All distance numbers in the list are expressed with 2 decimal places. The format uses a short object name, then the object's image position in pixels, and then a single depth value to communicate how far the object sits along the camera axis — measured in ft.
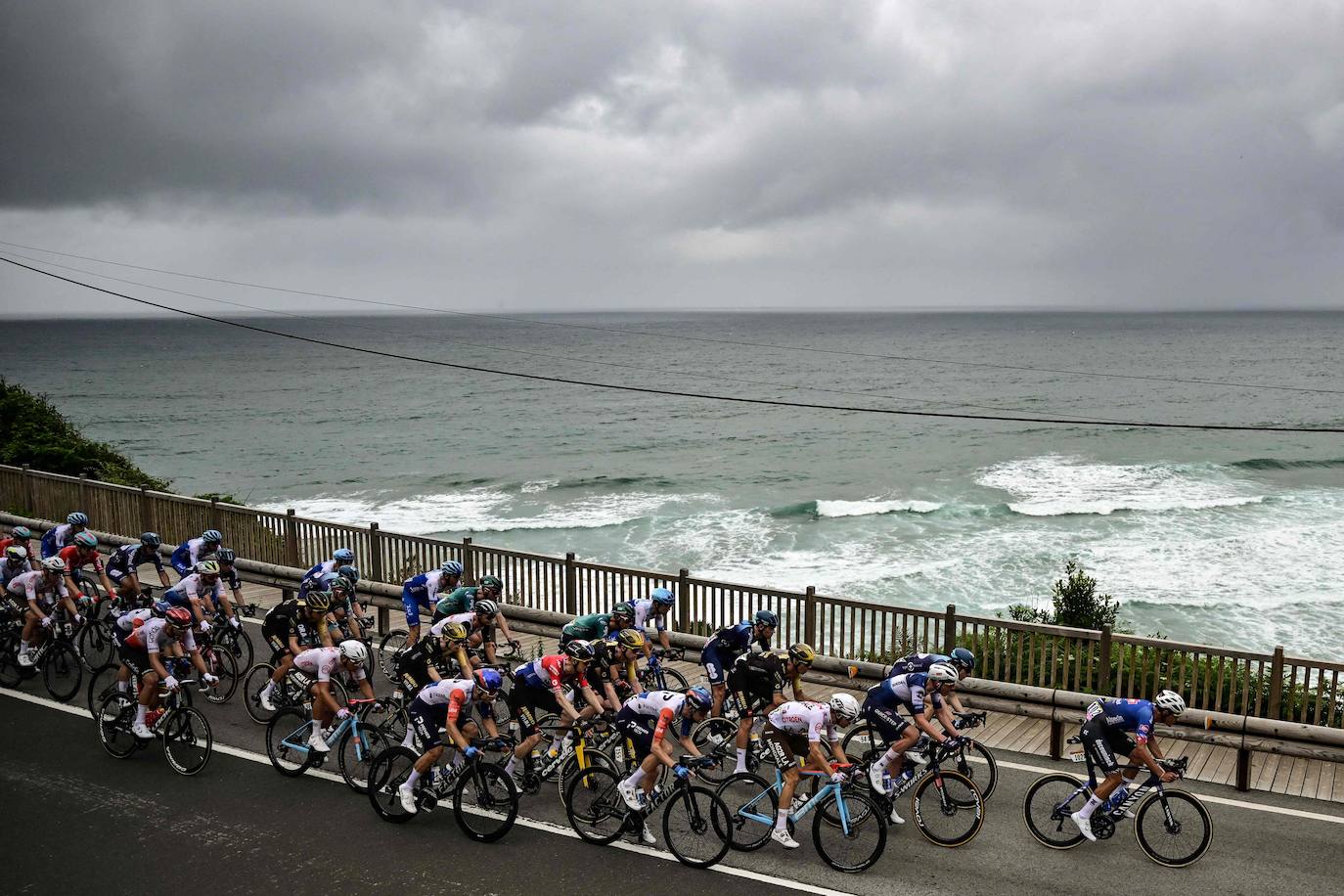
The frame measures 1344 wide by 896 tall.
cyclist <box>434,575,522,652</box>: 42.70
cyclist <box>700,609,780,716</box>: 38.32
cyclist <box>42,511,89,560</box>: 50.49
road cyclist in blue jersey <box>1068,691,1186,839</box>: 30.60
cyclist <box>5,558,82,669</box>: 45.24
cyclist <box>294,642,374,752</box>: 35.40
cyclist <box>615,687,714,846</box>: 30.99
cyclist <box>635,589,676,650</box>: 41.75
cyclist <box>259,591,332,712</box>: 40.14
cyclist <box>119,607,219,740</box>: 37.40
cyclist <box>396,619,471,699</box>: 37.24
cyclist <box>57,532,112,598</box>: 47.29
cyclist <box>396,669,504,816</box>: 32.24
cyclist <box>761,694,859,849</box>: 30.94
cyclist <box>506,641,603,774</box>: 33.94
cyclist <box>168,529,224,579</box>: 49.06
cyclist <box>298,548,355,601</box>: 45.68
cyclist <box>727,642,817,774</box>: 35.53
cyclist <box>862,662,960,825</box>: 32.40
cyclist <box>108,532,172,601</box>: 48.57
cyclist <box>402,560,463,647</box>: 44.75
